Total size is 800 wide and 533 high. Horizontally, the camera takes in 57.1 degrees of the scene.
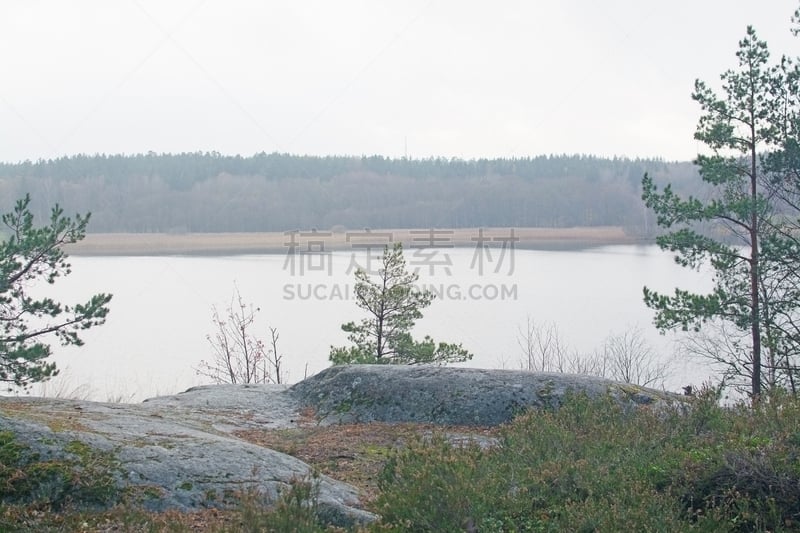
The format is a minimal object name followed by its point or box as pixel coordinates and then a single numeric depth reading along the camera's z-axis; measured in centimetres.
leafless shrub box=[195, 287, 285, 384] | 1933
